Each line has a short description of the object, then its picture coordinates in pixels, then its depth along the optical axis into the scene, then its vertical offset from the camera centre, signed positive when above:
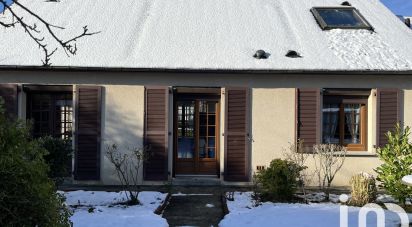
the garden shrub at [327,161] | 9.48 -0.88
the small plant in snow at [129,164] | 10.16 -1.03
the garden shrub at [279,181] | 8.59 -1.17
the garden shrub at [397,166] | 8.25 -0.82
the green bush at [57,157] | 8.12 -0.71
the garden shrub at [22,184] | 3.77 -0.57
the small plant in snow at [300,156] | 9.98 -0.79
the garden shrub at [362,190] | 8.34 -1.26
